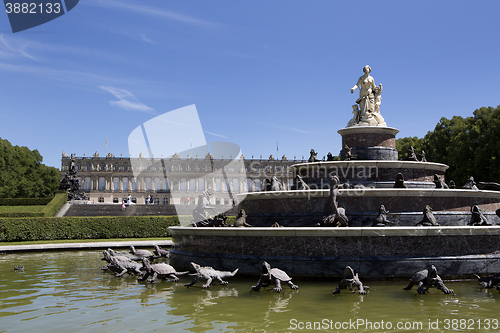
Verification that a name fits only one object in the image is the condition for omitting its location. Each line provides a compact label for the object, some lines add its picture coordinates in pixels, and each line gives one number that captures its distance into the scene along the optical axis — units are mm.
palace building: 95688
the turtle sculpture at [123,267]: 9930
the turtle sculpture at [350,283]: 7250
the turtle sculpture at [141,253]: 12131
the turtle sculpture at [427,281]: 7165
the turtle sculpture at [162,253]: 12900
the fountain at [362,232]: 8281
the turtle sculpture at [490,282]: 7523
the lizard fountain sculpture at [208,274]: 8305
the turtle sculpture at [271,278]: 7629
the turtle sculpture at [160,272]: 8977
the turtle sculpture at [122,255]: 11038
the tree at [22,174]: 52938
